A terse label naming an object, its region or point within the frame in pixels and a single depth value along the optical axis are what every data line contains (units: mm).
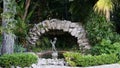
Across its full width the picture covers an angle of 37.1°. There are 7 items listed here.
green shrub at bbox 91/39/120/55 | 7359
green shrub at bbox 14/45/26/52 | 8069
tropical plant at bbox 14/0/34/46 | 8545
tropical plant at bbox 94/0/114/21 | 7497
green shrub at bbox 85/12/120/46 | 7956
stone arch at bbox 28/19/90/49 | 8328
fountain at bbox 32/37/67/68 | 7044
